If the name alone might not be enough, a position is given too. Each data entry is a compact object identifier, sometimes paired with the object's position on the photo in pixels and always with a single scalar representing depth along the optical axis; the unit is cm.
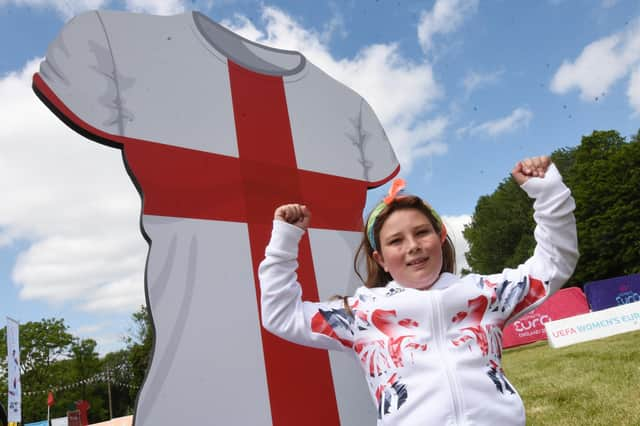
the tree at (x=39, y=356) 2316
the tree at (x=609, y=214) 1861
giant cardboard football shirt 167
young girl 130
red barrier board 1119
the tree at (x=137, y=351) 2095
